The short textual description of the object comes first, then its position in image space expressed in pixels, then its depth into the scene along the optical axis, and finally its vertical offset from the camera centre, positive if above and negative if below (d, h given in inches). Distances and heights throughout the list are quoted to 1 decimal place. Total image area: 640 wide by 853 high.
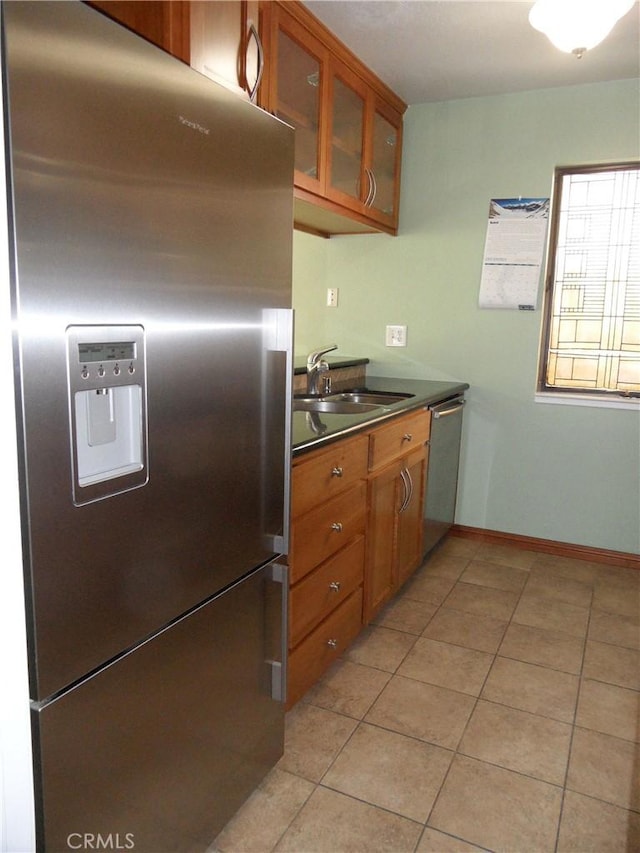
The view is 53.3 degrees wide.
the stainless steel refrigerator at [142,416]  35.8 -6.6
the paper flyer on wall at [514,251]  126.3 +15.7
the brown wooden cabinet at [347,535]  73.0 -27.9
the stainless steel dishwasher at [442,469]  119.2 -27.7
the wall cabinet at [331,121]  84.6 +31.6
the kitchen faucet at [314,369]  113.9 -7.8
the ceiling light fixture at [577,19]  74.4 +36.8
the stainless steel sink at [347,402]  112.1 -13.8
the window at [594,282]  122.9 +9.8
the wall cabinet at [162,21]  46.0 +22.0
